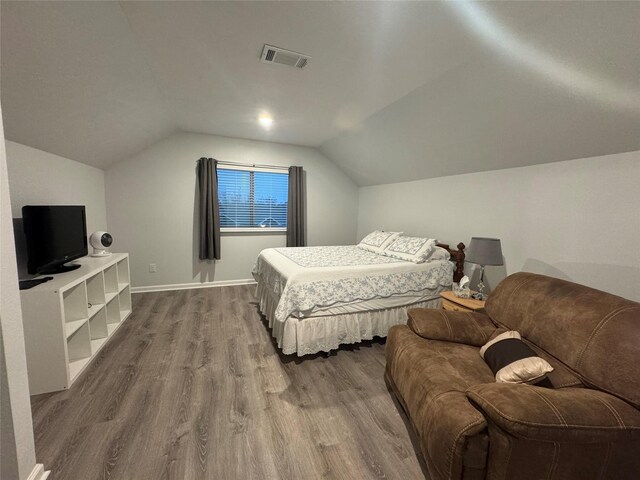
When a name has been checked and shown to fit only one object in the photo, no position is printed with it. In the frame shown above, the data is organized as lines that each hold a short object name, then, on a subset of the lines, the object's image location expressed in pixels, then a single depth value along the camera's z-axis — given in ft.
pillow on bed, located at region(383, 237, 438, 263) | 9.29
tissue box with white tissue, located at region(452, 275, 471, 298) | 7.67
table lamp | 7.04
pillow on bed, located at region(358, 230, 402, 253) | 11.37
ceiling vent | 6.19
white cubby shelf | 5.73
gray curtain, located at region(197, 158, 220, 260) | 12.94
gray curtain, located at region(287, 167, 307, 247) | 14.65
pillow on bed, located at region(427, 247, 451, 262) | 9.53
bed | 7.28
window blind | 13.98
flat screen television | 6.31
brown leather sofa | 3.13
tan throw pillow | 4.00
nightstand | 6.98
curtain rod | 13.44
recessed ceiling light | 10.46
